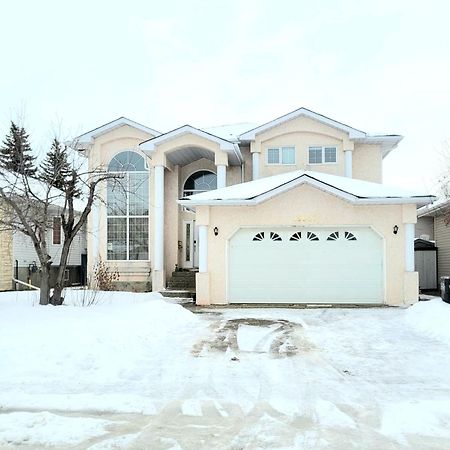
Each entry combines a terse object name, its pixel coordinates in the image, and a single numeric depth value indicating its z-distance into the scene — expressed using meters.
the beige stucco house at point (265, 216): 15.12
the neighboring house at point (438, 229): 20.66
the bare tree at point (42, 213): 11.02
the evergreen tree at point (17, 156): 11.48
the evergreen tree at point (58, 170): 11.93
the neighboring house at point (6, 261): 21.66
